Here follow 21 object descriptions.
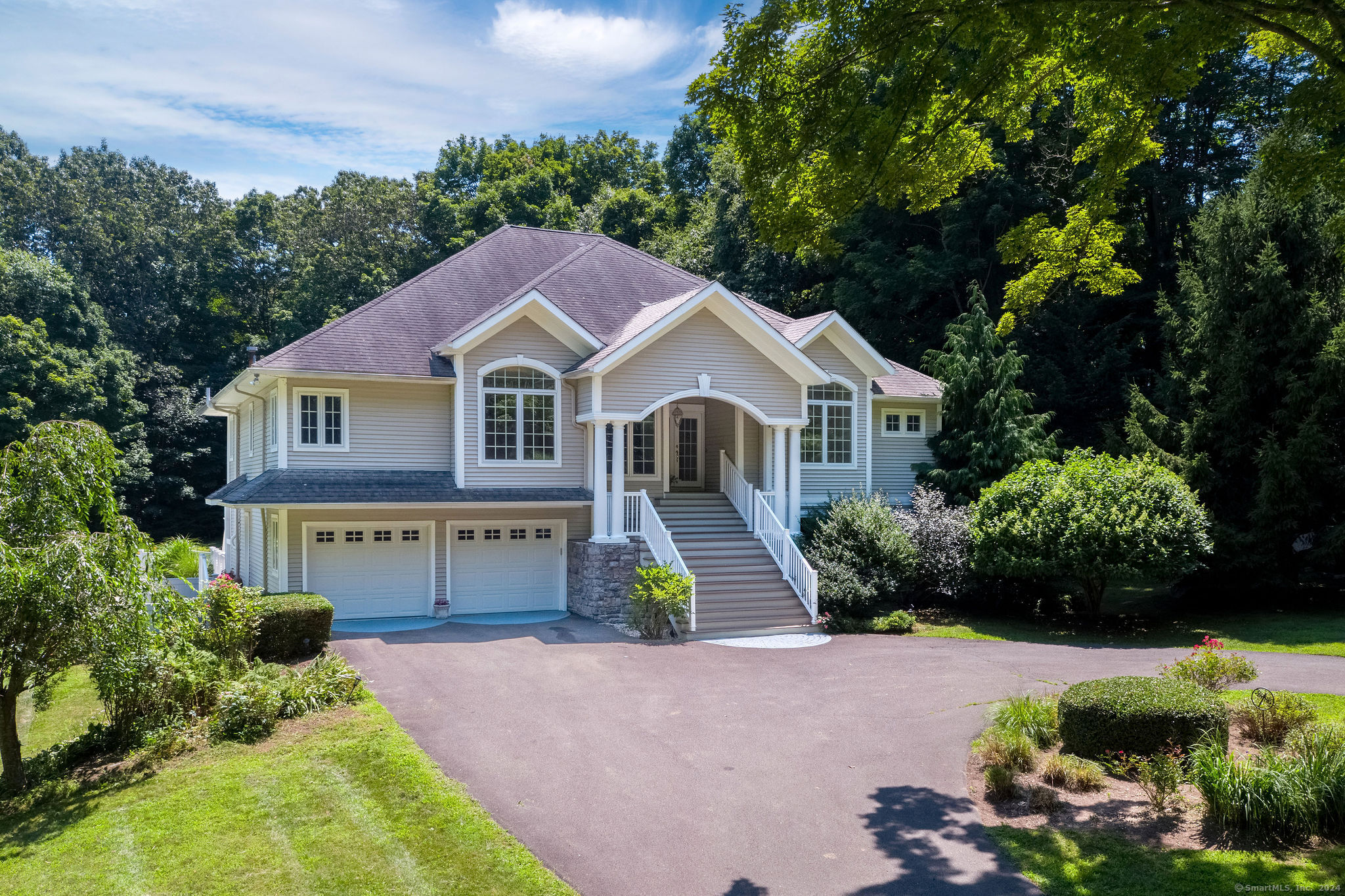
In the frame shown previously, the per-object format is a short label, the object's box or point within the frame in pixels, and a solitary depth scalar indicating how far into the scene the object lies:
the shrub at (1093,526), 16.17
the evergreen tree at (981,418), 21.22
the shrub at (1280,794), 6.73
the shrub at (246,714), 10.19
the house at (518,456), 17.47
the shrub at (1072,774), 8.02
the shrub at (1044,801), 7.71
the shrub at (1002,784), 8.02
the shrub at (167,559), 9.31
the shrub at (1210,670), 10.64
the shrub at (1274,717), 8.84
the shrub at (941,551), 18.38
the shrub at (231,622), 12.38
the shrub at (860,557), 17.27
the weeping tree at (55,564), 8.36
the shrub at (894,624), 16.94
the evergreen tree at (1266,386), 17.61
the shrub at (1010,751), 8.62
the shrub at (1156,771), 7.51
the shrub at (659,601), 16.02
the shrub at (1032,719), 9.23
